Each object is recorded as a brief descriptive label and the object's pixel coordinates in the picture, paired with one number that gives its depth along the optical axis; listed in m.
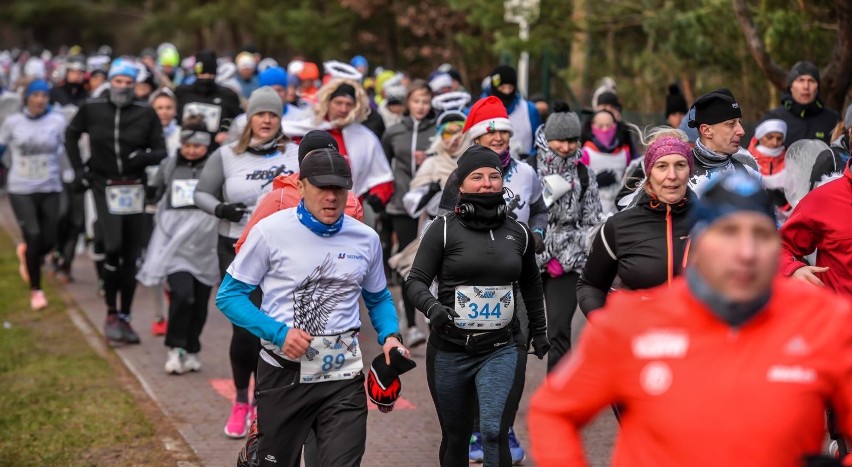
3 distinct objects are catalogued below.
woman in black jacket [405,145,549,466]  12.48
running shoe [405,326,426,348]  21.64
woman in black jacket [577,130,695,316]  10.87
